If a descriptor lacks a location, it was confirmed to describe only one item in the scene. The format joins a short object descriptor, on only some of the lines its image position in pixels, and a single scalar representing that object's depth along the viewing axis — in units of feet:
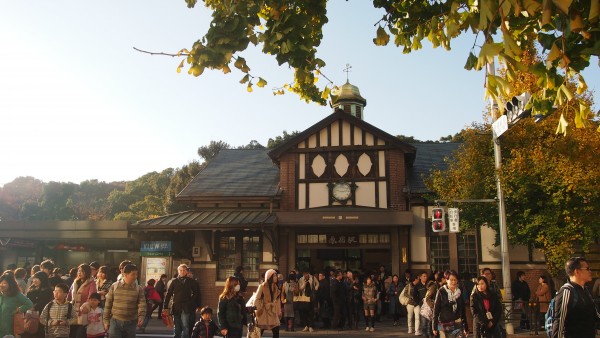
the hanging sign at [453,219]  54.34
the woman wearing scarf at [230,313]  29.63
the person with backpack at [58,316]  27.14
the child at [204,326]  29.91
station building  68.74
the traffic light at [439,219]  54.13
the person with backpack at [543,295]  49.44
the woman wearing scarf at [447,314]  30.19
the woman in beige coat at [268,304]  32.35
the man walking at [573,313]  18.48
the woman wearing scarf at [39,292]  31.07
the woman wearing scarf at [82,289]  28.09
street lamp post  47.60
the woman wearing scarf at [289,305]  52.75
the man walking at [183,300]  34.71
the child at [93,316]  27.73
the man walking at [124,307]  28.30
